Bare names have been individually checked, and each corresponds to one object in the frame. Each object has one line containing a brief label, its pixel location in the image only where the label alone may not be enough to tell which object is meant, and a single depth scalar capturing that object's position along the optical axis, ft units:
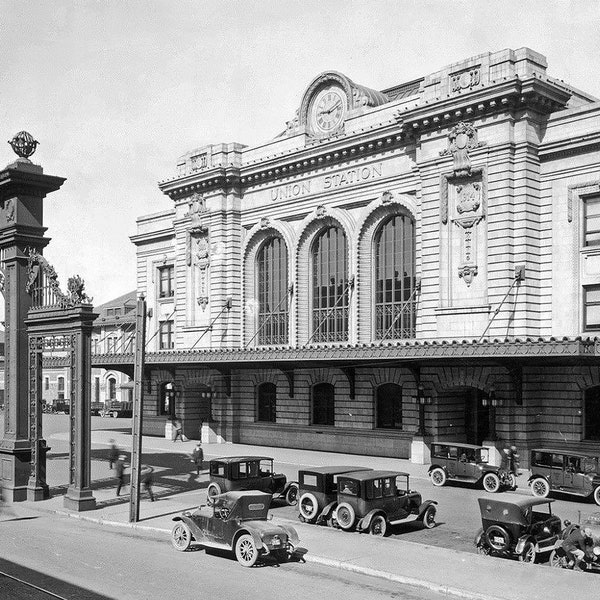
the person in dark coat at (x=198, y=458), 109.19
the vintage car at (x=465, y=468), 94.32
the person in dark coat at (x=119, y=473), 88.63
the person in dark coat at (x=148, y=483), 85.12
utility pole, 73.05
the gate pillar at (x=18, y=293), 82.99
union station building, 114.93
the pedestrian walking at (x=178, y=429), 174.50
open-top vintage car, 56.59
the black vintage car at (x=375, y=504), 68.74
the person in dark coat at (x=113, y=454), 101.34
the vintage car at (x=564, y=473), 85.61
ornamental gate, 78.12
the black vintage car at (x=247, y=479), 83.82
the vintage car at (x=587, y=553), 54.80
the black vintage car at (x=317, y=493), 72.74
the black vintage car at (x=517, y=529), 58.59
